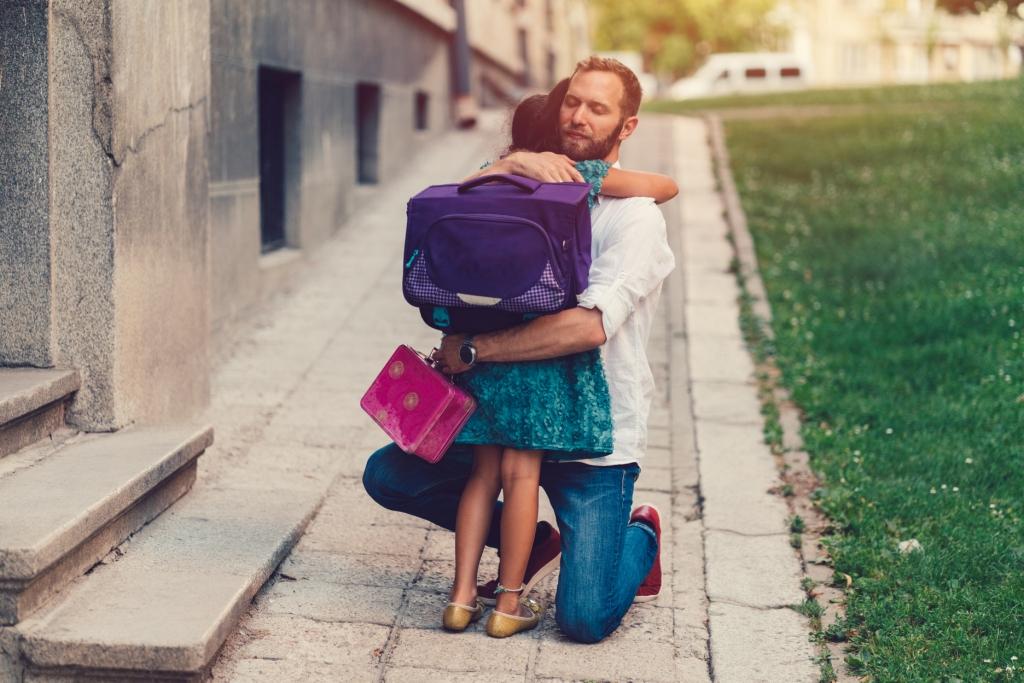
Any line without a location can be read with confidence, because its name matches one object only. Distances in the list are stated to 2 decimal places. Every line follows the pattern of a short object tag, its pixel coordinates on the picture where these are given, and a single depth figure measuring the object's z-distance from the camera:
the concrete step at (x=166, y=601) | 3.58
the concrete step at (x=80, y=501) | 3.61
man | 3.91
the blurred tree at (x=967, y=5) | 15.91
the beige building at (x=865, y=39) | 56.66
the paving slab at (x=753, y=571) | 4.58
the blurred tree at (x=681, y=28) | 52.34
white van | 41.88
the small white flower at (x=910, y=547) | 4.77
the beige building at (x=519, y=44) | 20.88
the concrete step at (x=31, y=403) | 4.35
